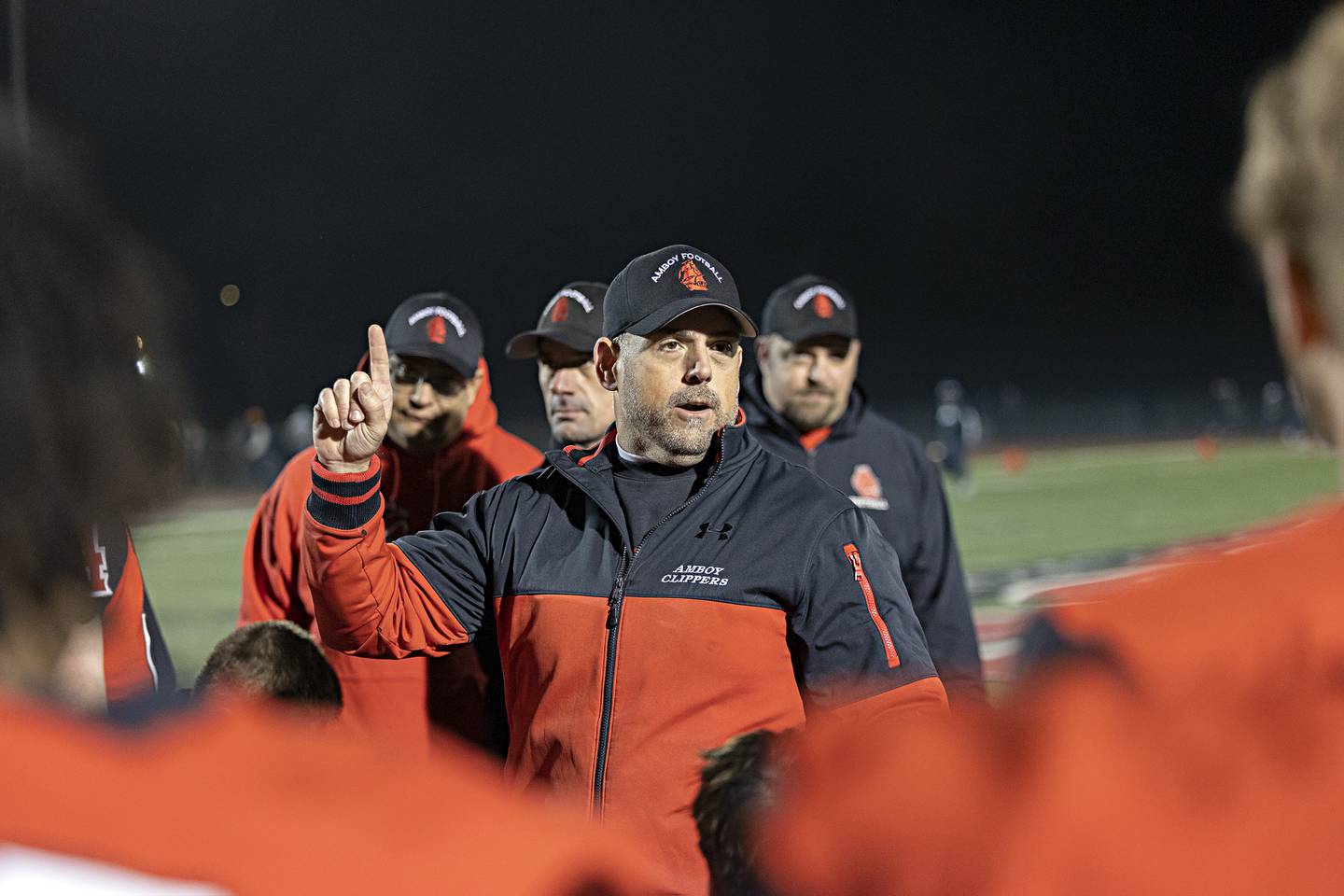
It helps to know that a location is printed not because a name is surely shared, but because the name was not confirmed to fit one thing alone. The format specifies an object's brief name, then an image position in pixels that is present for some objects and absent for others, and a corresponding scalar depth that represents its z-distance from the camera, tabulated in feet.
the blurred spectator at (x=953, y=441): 77.82
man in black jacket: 14.06
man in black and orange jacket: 7.84
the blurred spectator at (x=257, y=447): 88.22
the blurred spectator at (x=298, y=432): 79.97
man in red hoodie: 12.19
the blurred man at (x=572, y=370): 14.23
